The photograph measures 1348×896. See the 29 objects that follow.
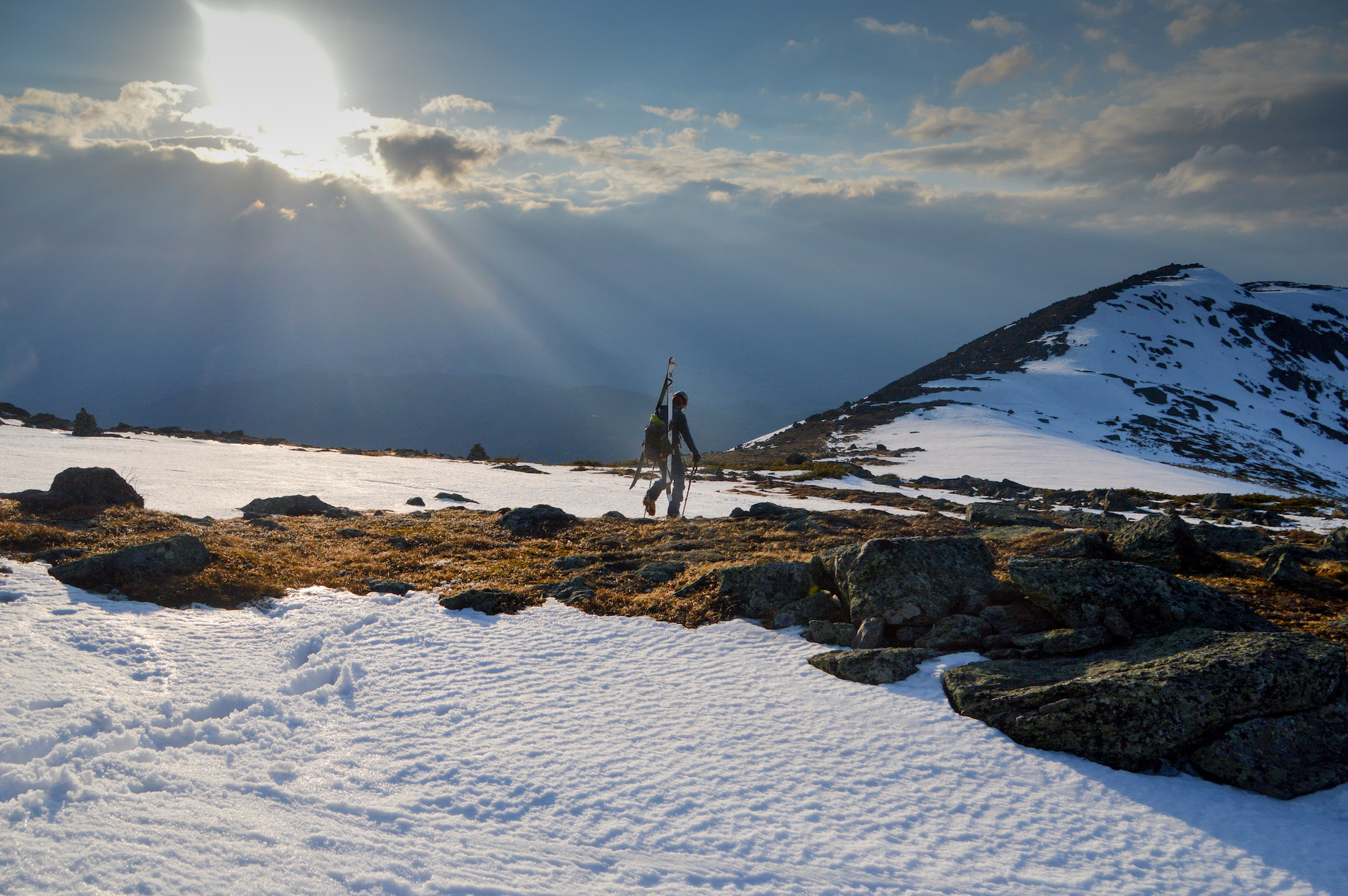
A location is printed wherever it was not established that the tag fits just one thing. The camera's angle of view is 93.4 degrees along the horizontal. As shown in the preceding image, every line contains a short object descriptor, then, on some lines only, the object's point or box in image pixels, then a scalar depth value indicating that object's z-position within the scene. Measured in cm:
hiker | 1768
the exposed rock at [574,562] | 1452
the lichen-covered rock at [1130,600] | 856
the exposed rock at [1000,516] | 2000
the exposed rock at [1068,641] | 844
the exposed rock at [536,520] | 1873
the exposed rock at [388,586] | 1216
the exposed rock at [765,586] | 1128
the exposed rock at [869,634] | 956
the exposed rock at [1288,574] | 1108
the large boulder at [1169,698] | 667
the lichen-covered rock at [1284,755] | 628
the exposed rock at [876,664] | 862
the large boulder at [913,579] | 995
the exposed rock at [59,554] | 1082
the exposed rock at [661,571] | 1346
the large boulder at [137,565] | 1012
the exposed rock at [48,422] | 5305
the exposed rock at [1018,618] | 935
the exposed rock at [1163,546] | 1199
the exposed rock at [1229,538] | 1469
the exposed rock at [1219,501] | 3145
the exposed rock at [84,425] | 4622
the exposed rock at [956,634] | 923
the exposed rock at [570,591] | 1227
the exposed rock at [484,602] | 1153
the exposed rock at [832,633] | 984
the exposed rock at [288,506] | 1998
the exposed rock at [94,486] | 1559
